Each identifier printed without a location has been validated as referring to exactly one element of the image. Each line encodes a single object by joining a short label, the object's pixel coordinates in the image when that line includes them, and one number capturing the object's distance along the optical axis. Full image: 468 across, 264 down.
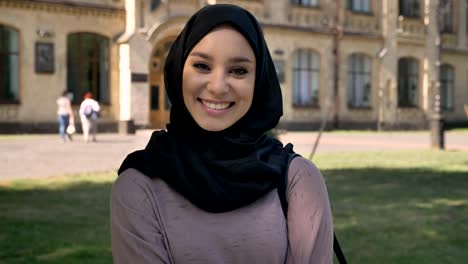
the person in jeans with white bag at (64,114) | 21.27
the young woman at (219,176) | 2.07
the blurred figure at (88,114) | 20.98
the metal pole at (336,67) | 31.95
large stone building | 24.55
